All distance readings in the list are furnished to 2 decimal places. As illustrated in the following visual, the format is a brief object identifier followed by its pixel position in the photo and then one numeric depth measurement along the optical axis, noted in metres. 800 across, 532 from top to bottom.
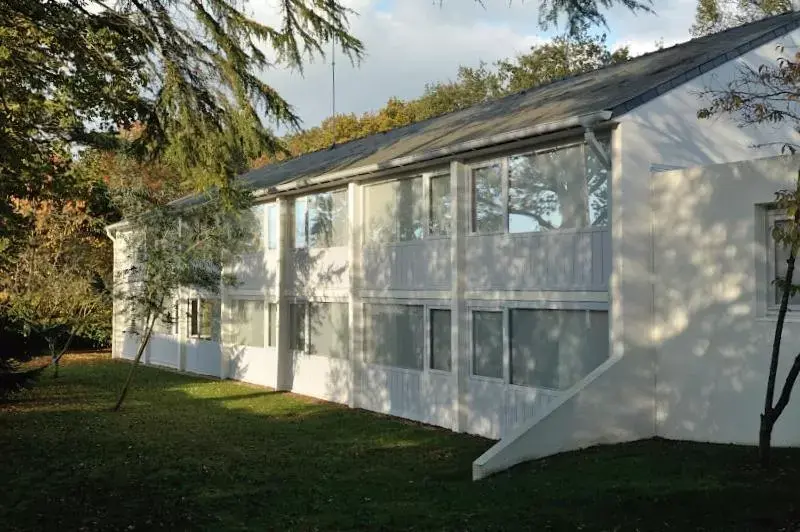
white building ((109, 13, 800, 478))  10.18
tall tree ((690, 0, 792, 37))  19.02
